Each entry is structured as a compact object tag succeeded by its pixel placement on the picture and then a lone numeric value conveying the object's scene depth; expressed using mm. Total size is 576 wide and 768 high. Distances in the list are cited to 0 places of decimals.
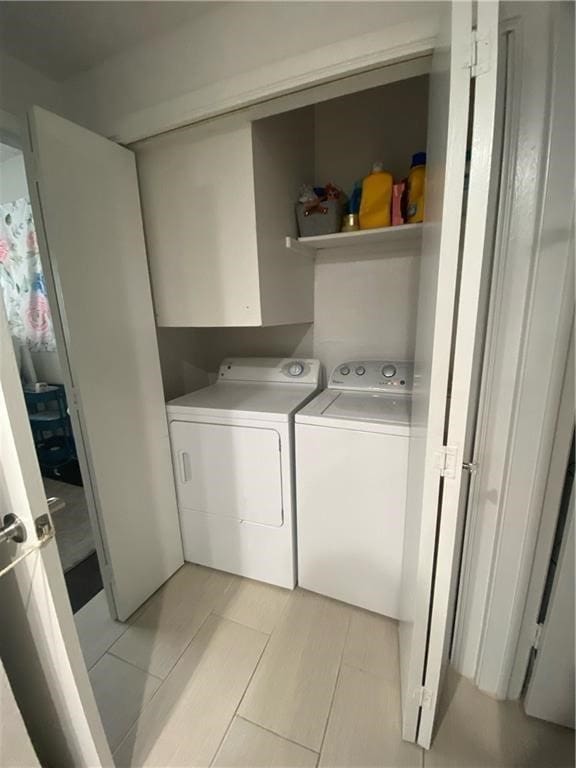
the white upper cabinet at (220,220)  1422
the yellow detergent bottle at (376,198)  1570
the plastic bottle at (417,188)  1485
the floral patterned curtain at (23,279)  2883
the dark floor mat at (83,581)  1762
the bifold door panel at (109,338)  1231
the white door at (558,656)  1009
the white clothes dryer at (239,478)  1587
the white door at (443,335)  644
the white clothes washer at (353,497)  1386
